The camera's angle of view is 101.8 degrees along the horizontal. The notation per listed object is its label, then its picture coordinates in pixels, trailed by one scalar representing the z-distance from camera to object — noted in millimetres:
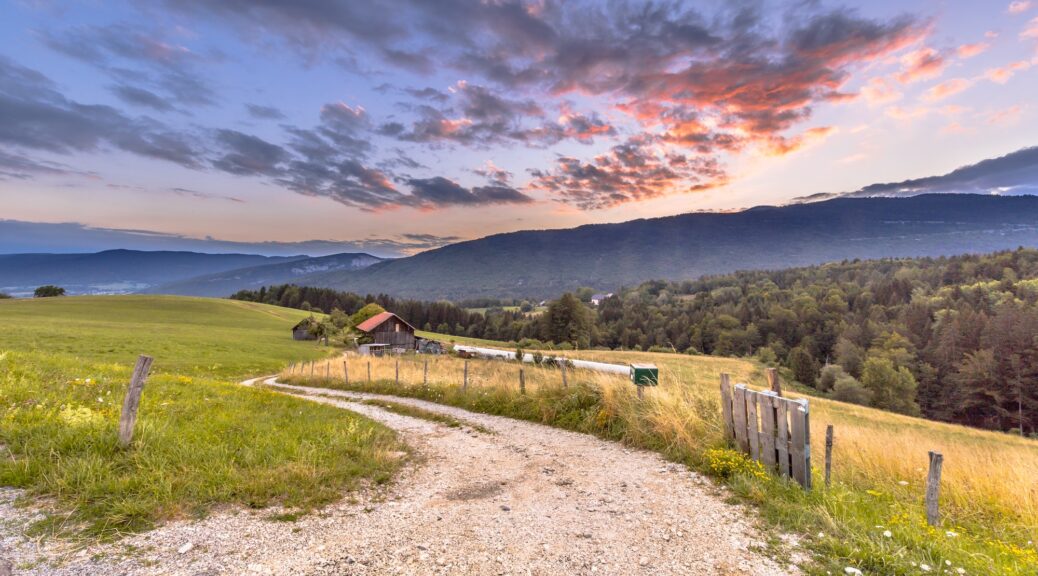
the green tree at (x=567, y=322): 83938
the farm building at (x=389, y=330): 65625
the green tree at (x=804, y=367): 77750
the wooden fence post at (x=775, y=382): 8773
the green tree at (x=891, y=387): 58594
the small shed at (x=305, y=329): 71500
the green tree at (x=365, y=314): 75188
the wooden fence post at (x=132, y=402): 7270
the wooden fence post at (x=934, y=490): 6160
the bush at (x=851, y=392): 59272
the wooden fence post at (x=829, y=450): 7352
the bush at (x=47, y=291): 106375
